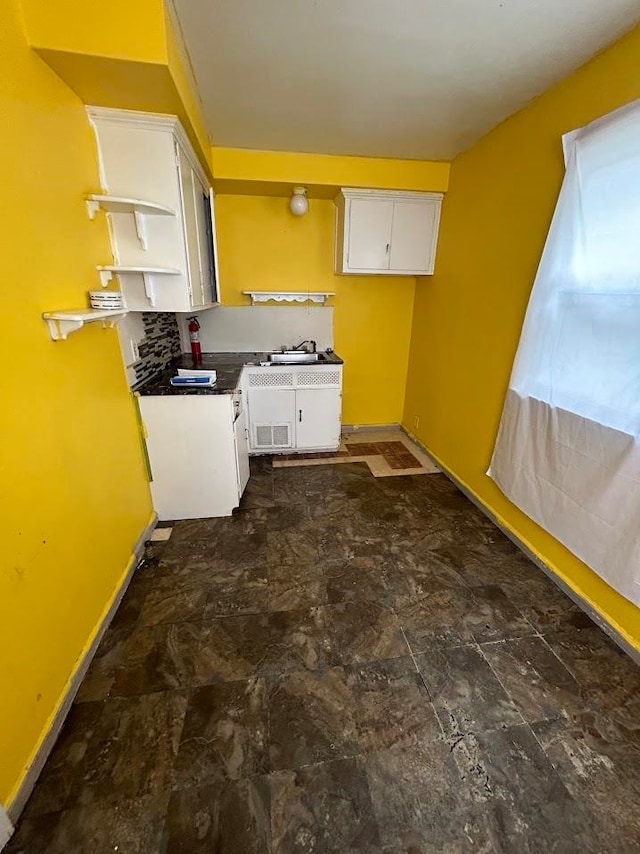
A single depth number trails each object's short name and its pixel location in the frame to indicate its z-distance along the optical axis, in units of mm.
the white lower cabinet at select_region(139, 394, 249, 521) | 2209
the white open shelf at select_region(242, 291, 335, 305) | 3283
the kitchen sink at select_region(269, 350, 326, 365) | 3119
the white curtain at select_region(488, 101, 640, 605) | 1445
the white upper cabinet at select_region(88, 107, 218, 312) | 1703
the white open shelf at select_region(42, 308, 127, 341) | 1283
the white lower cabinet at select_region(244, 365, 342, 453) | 3111
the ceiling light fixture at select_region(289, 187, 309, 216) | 2871
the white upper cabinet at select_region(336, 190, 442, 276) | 2924
